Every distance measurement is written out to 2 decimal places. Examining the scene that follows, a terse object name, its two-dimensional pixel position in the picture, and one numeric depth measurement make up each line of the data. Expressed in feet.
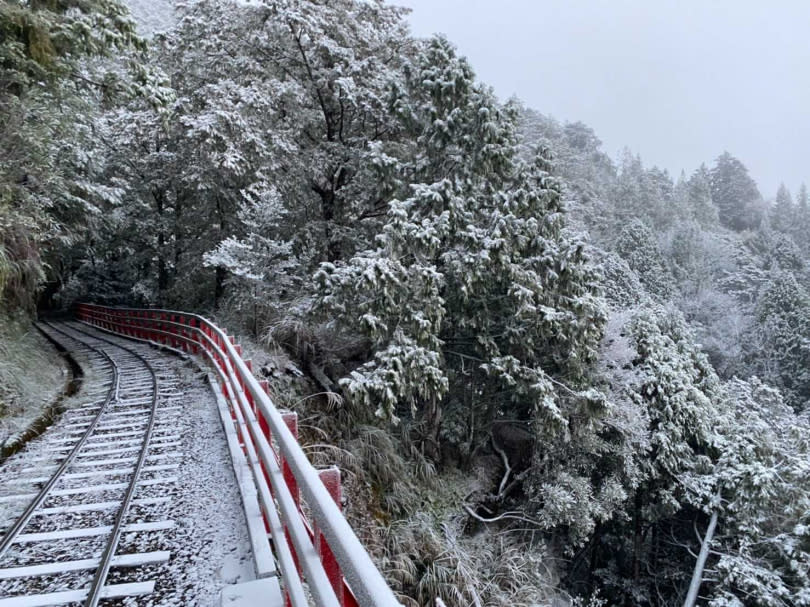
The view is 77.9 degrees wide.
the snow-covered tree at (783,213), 212.23
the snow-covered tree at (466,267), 34.22
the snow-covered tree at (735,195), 248.73
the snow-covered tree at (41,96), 24.32
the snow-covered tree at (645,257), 114.93
